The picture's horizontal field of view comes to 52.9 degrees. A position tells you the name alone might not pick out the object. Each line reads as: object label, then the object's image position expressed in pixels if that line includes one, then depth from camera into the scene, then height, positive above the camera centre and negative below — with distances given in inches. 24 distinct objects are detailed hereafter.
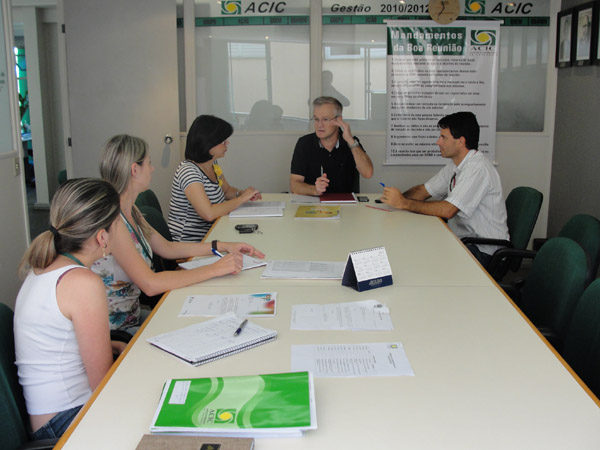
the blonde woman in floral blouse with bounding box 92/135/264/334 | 85.7 -20.1
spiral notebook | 63.7 -23.7
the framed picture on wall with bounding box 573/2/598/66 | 170.7 +24.9
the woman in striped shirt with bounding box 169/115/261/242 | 132.0 -13.9
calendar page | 84.2 -19.8
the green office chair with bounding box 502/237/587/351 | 87.0 -25.4
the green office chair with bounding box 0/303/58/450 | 58.3 -27.6
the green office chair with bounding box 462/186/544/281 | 129.0 -25.4
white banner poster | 201.3 +13.7
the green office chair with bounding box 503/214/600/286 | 109.7 -21.7
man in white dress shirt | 136.9 -16.7
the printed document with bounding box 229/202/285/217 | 137.6 -20.0
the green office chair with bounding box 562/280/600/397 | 74.0 -27.9
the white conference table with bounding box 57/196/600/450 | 49.7 -25.0
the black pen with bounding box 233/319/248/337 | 68.3 -23.2
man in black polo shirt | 167.8 -9.4
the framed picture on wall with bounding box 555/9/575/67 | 187.0 +25.5
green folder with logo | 48.9 -23.9
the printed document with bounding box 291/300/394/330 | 72.0 -23.9
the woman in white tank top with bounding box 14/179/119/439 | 64.5 -21.4
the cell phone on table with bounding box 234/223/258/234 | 121.0 -20.8
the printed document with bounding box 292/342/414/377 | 60.5 -24.5
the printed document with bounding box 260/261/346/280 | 91.3 -22.7
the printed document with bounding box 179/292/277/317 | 76.6 -23.5
